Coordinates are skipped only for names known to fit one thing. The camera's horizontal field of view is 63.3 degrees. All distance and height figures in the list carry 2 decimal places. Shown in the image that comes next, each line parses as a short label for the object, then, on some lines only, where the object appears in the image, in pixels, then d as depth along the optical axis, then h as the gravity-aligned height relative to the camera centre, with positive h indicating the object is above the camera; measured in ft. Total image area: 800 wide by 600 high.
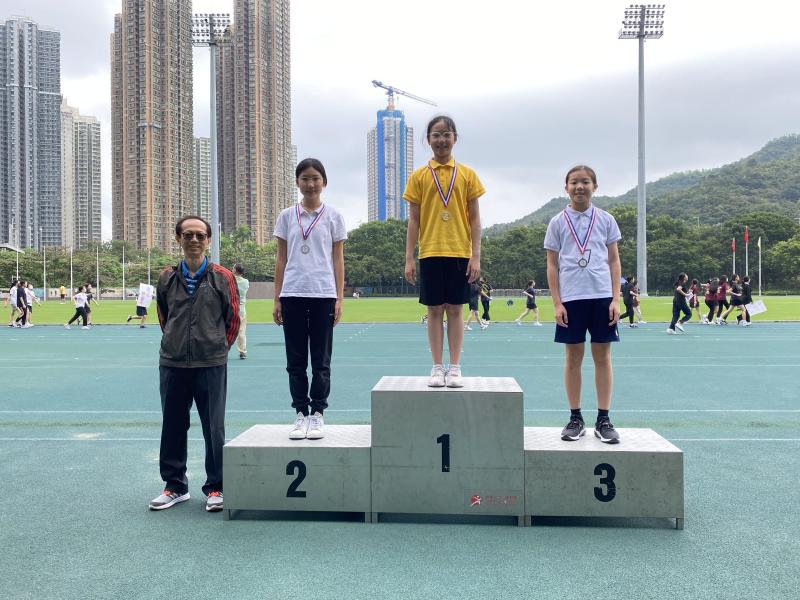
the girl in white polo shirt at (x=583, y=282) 14.16 +0.29
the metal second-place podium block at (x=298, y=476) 12.82 -3.57
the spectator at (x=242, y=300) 40.91 -0.14
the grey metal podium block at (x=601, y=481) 12.31 -3.56
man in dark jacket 13.56 -1.13
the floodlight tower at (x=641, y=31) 138.21 +57.12
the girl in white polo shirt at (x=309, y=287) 14.48 +0.24
